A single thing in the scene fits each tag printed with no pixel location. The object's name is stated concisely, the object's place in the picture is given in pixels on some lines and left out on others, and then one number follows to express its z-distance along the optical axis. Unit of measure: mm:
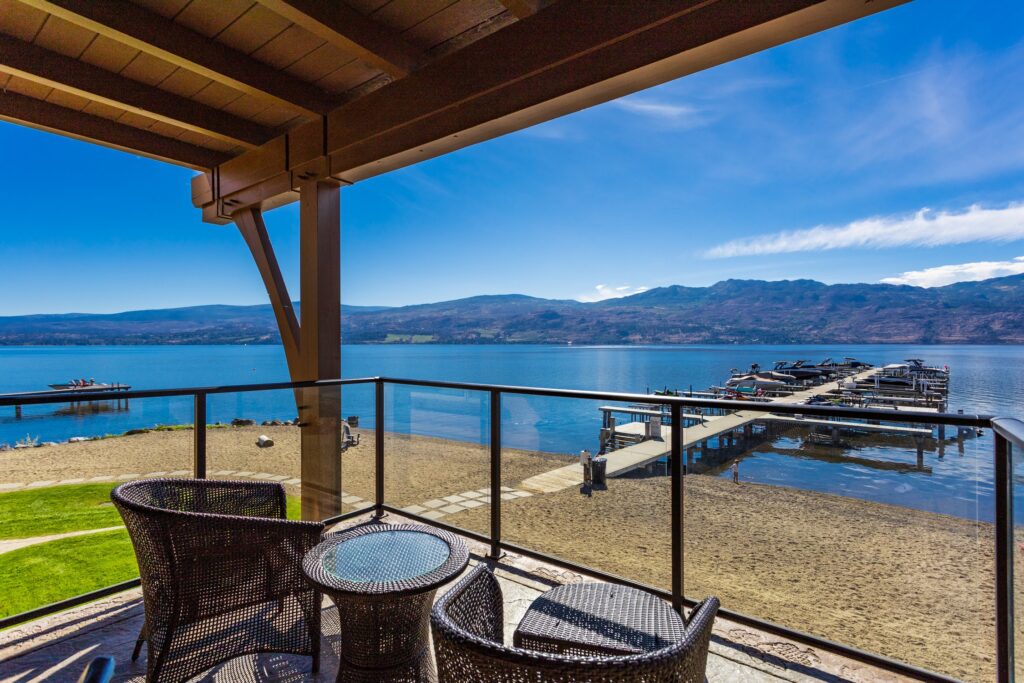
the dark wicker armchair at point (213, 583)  1733
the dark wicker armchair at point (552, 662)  836
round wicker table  1597
